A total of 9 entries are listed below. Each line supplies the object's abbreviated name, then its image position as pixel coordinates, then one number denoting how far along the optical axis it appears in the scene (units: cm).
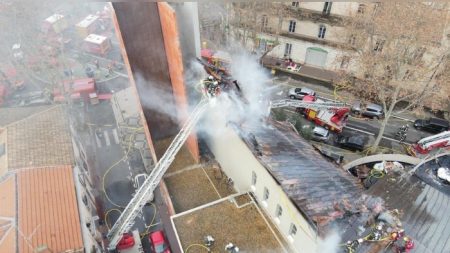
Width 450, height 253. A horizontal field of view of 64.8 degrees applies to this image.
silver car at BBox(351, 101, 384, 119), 2768
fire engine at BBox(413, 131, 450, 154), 2388
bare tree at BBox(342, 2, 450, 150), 2034
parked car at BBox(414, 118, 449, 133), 2628
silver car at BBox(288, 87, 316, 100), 2919
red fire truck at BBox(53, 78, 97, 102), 3041
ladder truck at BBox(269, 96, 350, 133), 2588
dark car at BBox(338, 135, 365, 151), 2480
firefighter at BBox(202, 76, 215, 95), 1711
